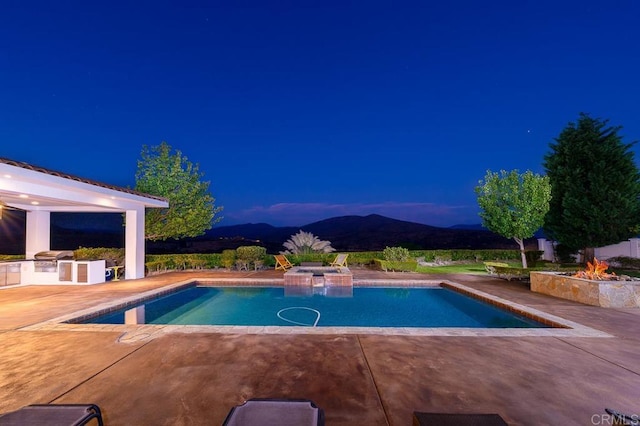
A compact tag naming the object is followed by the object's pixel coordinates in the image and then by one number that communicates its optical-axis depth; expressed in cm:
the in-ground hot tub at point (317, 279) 1066
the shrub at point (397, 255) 1427
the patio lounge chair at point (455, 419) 171
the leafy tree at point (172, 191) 1427
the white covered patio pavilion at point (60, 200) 702
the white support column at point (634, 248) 1398
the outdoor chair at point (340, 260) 1364
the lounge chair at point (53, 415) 174
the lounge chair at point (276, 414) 178
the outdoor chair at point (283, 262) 1399
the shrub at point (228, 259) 1414
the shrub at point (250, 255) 1416
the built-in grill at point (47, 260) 1016
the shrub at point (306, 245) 1620
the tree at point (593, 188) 1333
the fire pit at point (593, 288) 662
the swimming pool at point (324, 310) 660
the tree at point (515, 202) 1271
